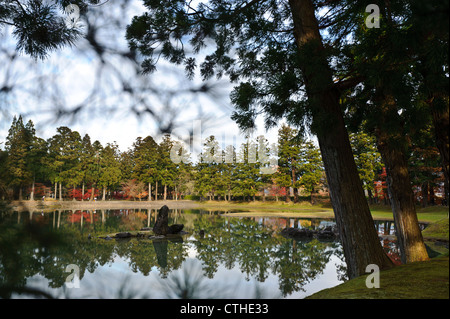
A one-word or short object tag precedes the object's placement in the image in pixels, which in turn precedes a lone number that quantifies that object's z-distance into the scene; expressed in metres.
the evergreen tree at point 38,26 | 1.54
